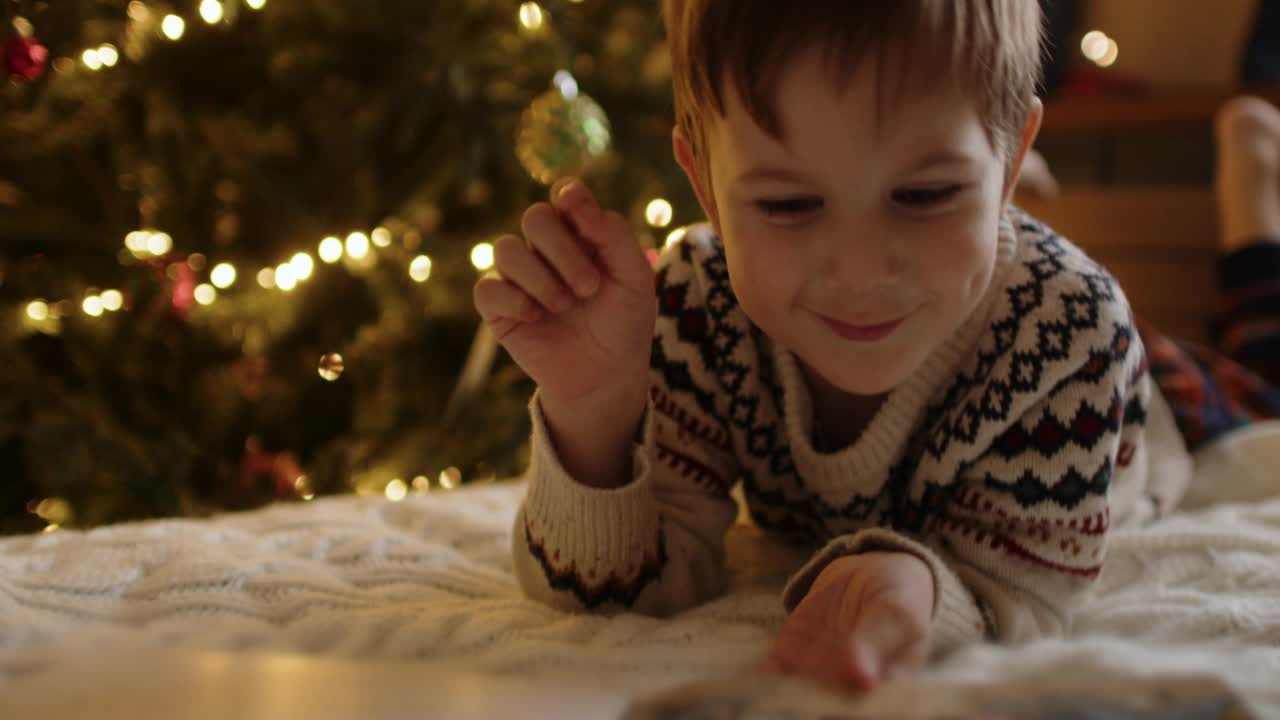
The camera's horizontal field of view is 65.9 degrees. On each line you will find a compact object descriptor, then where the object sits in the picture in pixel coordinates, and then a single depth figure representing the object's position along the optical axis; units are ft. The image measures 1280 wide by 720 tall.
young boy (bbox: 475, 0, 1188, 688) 1.71
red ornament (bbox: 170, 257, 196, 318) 3.61
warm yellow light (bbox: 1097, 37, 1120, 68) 7.03
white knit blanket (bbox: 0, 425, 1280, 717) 1.63
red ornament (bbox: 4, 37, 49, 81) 2.90
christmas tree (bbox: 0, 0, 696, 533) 3.30
